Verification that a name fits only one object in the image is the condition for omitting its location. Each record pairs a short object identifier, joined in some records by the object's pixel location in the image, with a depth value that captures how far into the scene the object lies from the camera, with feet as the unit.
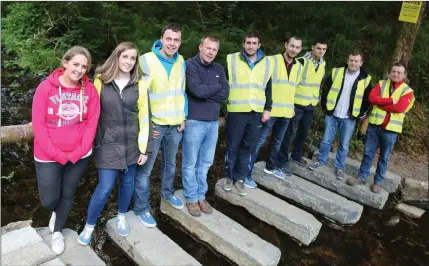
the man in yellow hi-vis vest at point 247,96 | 14.10
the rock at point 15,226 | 12.48
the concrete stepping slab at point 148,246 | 11.80
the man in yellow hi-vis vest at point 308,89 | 17.00
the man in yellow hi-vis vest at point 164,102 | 11.64
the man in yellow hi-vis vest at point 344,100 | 17.26
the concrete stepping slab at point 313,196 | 16.19
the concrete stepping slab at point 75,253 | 11.15
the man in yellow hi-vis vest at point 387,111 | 16.37
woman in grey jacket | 10.52
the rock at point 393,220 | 16.76
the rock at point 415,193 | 19.12
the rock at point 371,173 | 19.12
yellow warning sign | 20.99
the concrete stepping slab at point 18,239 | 11.05
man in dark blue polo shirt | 12.53
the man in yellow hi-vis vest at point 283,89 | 15.52
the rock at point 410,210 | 17.52
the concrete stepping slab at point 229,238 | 12.51
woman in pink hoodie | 9.72
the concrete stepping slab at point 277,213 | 14.42
